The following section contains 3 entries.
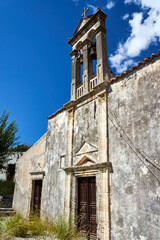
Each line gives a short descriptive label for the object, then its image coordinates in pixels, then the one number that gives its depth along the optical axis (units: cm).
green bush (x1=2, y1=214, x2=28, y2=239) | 479
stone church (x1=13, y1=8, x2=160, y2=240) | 436
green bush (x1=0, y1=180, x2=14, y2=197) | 1409
